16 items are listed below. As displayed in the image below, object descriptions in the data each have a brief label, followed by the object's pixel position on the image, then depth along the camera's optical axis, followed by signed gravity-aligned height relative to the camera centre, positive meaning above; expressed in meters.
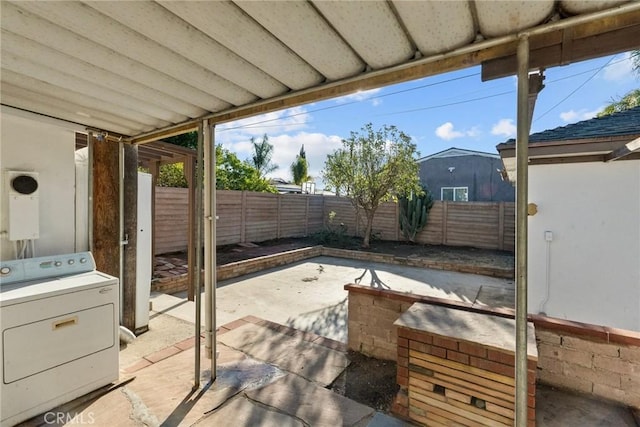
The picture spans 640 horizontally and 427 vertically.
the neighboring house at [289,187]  21.71 +2.03
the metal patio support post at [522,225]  1.19 -0.05
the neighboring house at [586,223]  3.47 -0.14
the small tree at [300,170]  22.42 +3.23
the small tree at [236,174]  12.23 +1.64
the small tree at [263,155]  20.67 +4.05
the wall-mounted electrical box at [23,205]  2.28 +0.06
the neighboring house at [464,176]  13.03 +1.69
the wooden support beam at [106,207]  2.96 +0.05
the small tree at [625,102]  9.05 +3.61
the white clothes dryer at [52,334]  1.84 -0.85
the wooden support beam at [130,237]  3.22 -0.28
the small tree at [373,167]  8.67 +1.38
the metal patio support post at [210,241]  2.41 -0.24
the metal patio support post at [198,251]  2.30 -0.32
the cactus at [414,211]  9.55 +0.03
